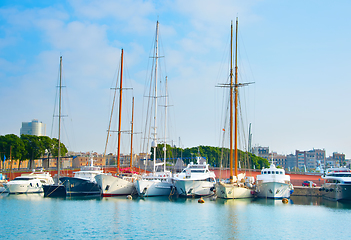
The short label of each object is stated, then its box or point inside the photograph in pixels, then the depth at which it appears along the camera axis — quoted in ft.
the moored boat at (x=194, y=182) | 200.64
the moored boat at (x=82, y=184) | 210.38
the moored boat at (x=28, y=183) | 230.27
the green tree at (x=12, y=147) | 341.17
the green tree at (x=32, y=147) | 368.79
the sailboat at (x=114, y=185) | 201.97
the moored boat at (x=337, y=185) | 192.69
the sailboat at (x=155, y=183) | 200.75
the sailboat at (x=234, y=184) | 185.98
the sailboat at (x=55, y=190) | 213.66
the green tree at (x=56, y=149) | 393.91
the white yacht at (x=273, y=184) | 190.29
